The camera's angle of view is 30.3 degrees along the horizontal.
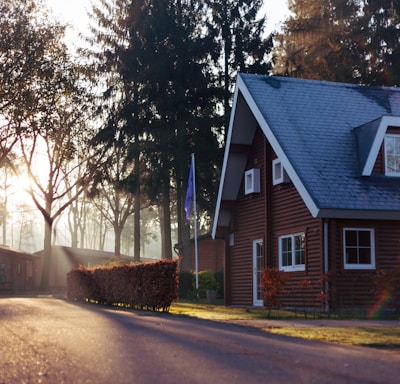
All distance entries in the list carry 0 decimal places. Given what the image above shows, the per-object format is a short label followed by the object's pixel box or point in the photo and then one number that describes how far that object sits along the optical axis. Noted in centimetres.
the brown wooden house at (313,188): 2212
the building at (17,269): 6431
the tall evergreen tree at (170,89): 4369
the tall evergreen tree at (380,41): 4338
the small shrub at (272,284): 1981
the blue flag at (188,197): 3628
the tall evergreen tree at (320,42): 4378
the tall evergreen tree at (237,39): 4747
